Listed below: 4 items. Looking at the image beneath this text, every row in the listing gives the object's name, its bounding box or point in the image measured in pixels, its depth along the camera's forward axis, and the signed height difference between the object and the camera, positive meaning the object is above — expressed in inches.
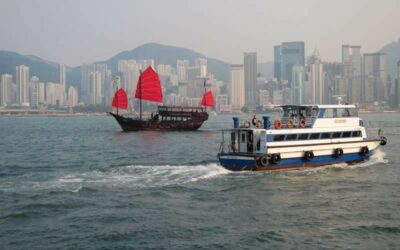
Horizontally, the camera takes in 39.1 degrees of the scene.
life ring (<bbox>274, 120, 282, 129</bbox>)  1337.4 -20.9
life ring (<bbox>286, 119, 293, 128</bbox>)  1359.5 -21.2
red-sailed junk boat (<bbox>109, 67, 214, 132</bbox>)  3587.1 +6.3
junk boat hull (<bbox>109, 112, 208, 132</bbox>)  3572.8 -55.8
